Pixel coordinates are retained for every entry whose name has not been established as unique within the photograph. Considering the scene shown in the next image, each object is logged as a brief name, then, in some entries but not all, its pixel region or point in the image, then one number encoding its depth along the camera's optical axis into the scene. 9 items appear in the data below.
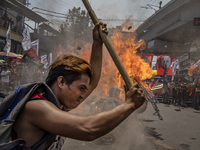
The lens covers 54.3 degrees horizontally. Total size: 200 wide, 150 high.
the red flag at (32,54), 13.33
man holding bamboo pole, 1.13
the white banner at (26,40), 14.28
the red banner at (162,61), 18.20
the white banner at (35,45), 15.73
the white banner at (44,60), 19.54
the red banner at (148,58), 19.50
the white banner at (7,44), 12.81
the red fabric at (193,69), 13.41
